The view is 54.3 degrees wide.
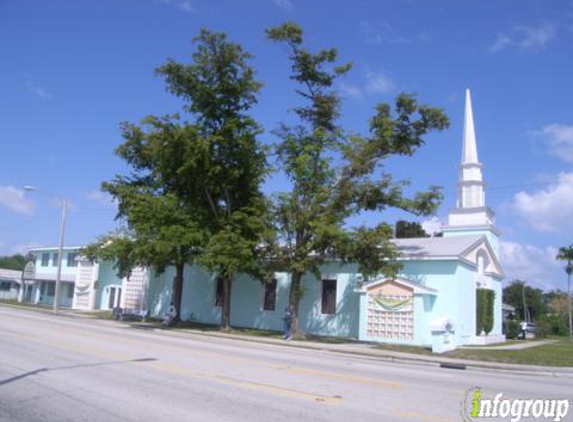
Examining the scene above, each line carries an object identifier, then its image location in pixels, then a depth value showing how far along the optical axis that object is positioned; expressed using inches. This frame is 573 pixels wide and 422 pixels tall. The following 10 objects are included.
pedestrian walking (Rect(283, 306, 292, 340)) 1074.3
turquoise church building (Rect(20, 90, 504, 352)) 1111.6
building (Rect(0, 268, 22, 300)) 2783.7
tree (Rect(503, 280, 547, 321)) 3710.6
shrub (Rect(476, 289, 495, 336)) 1257.4
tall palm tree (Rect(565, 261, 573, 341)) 2605.8
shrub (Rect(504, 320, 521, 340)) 1620.3
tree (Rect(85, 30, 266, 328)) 1097.4
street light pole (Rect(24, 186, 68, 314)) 1607.5
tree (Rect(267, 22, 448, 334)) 1049.5
